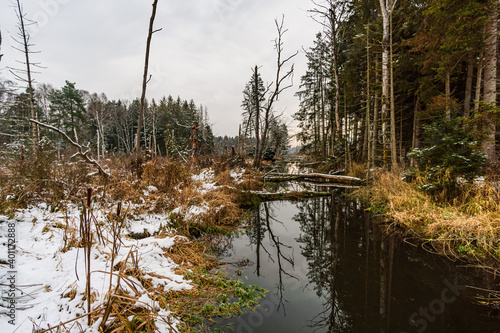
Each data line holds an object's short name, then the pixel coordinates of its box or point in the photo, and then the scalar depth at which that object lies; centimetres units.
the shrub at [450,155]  411
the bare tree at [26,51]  1108
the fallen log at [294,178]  945
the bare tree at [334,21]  1078
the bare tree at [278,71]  1113
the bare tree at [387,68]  722
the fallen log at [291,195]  802
